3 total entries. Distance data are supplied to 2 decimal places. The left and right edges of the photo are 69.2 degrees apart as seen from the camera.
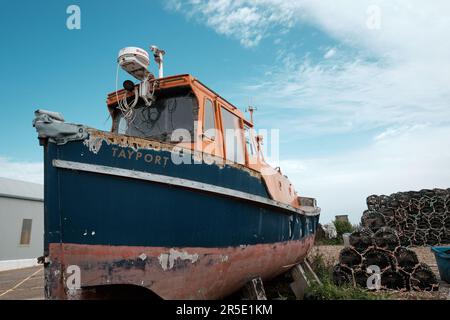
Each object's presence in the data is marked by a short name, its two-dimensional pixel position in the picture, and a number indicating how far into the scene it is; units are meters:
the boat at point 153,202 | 2.86
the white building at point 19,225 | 14.30
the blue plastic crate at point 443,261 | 6.54
